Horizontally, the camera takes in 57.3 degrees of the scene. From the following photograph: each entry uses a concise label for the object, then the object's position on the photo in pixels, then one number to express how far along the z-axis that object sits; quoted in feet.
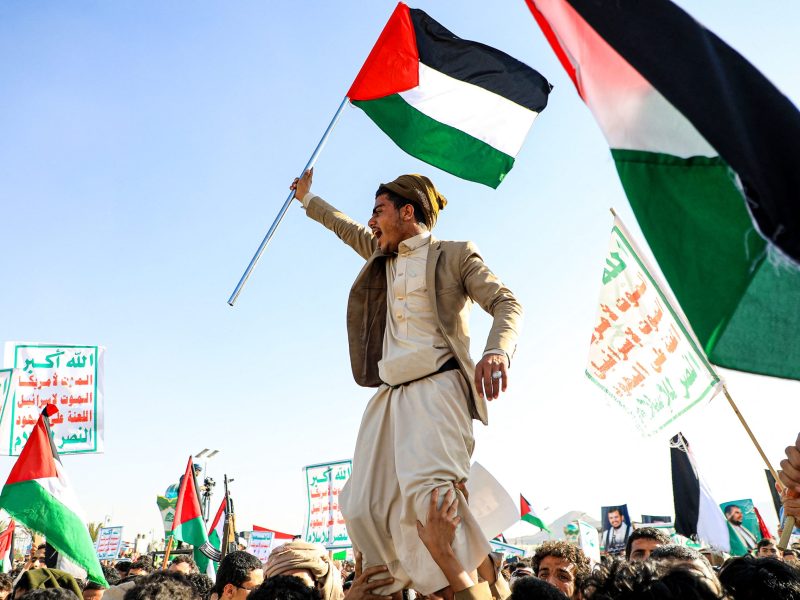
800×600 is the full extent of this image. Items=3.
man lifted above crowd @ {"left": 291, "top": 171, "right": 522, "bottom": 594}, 9.73
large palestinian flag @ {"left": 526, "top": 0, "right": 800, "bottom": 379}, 6.03
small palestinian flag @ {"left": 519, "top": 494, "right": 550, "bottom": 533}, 50.79
